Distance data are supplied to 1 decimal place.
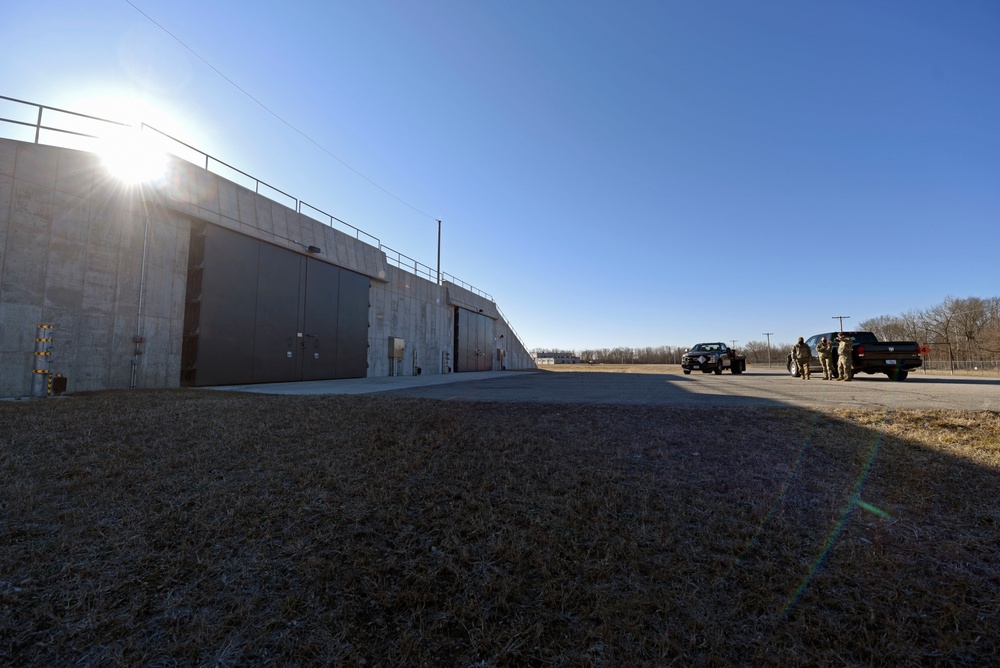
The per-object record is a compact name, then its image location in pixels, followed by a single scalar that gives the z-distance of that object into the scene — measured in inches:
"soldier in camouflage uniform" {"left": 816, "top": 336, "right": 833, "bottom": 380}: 617.9
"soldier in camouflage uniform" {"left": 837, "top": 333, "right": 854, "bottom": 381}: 575.2
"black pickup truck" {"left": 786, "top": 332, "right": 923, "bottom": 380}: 549.0
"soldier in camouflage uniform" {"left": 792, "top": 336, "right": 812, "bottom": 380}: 664.8
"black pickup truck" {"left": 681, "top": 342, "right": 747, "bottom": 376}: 841.5
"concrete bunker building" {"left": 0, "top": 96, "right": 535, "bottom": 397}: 378.3
